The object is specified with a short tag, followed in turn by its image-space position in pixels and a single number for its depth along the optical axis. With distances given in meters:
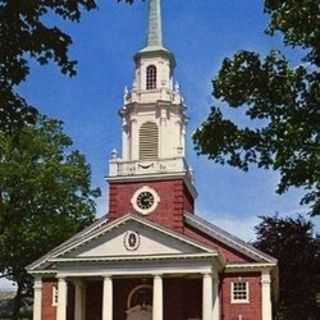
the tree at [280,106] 12.38
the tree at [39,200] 48.91
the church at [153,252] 39.19
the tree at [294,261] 45.34
